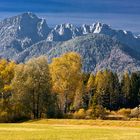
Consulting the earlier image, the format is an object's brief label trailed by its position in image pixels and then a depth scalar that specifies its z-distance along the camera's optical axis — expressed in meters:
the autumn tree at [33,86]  110.19
